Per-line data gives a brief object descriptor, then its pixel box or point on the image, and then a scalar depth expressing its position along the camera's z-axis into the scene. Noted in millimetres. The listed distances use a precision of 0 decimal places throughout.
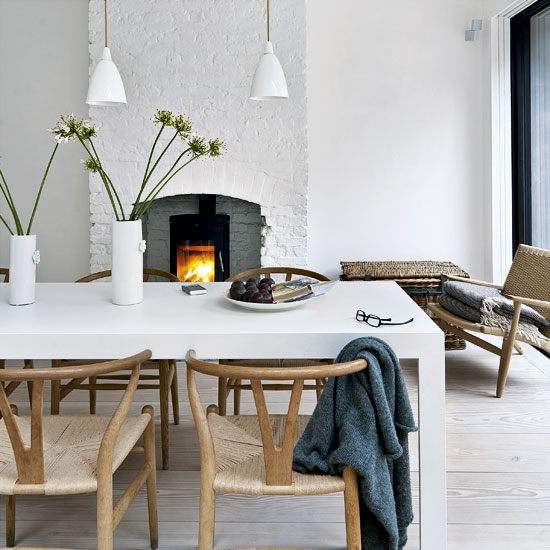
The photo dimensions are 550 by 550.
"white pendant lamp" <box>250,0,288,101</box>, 2988
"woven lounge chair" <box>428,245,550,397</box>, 3406
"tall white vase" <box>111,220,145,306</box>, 2320
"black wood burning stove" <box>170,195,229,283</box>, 4438
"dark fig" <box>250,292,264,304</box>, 2195
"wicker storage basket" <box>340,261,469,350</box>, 4309
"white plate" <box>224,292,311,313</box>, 2172
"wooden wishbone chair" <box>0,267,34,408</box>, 2690
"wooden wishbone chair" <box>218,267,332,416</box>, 2670
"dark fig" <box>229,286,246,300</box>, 2268
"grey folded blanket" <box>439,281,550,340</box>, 3492
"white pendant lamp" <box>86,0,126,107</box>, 3109
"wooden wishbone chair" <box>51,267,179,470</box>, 2627
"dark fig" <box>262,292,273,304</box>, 2205
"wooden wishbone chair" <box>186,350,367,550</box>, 1529
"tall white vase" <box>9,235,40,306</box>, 2307
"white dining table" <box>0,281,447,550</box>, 1855
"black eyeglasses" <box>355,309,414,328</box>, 1962
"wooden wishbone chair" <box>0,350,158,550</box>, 1548
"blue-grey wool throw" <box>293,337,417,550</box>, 1622
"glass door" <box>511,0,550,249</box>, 4238
